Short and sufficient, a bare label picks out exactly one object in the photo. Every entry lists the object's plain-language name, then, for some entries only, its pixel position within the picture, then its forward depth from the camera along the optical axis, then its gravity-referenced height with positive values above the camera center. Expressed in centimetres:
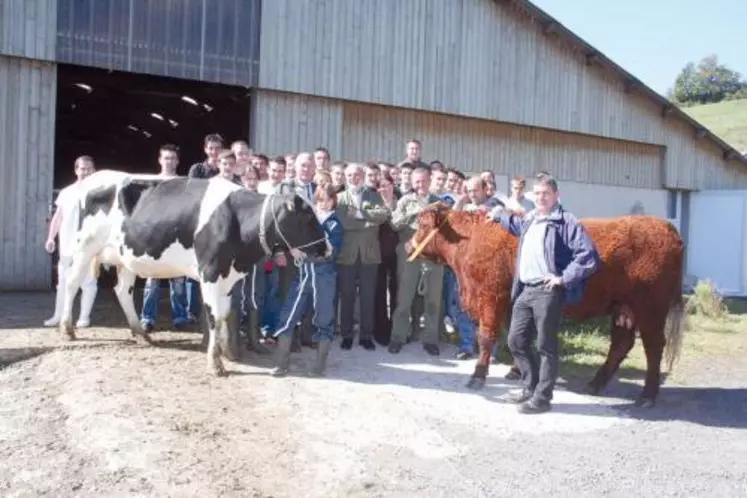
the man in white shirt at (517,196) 941 +50
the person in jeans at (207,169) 851 +64
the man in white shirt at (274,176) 797 +54
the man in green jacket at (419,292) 823 -64
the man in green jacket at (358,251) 789 -20
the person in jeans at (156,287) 859 -70
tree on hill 7719 +1593
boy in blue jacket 703 -67
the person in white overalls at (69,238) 799 -18
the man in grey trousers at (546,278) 633 -33
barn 1121 +252
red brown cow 706 -41
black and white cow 700 -6
